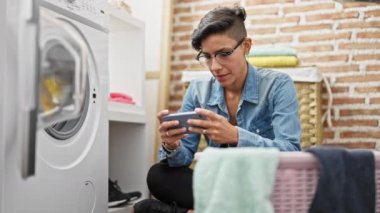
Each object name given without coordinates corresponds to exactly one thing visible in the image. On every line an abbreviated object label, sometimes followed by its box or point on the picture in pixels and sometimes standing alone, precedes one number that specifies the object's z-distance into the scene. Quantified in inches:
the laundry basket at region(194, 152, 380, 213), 33.1
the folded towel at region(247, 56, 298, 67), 76.5
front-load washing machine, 31.5
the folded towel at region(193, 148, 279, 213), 31.6
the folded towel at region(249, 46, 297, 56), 77.5
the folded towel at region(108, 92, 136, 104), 75.6
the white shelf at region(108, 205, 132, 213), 67.8
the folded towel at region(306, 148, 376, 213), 33.3
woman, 55.9
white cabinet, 83.3
